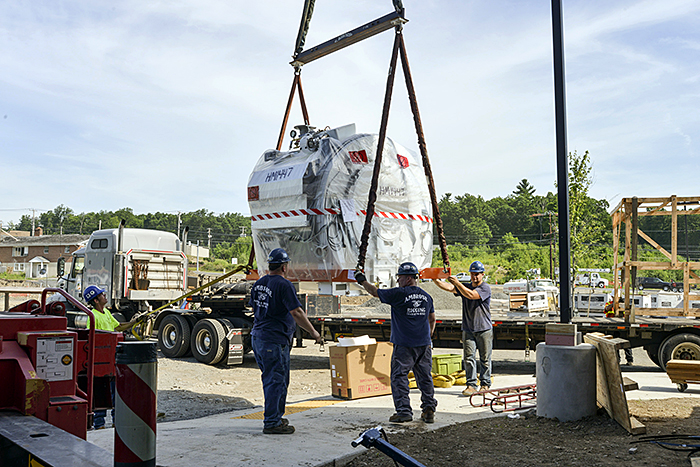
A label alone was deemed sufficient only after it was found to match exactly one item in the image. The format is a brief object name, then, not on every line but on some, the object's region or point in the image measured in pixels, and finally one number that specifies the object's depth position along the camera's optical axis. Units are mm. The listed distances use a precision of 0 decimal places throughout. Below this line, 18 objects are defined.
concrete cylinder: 6125
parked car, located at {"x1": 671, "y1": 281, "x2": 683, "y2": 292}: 50175
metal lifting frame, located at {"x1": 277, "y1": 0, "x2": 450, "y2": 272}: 8344
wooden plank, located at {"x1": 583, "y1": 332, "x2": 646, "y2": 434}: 5605
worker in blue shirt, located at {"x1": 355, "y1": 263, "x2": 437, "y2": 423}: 6371
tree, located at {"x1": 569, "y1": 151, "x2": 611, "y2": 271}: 19797
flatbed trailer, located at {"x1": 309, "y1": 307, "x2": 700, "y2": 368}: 10344
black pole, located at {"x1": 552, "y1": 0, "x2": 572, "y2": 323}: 6484
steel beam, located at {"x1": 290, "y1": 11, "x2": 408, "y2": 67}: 8719
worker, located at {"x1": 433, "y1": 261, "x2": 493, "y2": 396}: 8391
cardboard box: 8008
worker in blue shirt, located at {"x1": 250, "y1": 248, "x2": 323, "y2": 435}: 5652
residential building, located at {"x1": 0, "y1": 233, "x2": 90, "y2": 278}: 68188
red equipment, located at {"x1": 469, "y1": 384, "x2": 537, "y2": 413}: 7152
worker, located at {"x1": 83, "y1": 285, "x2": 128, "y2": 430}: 6734
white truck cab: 14625
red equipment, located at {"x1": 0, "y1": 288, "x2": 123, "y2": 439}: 3457
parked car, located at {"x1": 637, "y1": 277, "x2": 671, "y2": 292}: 52834
